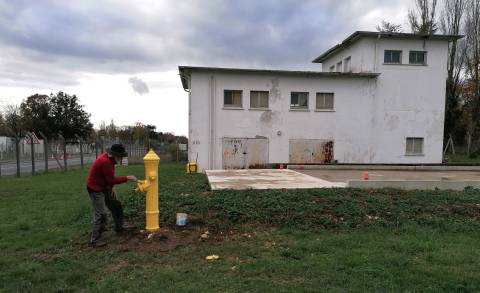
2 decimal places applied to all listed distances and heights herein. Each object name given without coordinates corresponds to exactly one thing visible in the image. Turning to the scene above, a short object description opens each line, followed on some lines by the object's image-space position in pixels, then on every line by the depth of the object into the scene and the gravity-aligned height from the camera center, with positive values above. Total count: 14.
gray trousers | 5.78 -1.26
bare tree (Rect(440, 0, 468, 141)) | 37.78 +7.26
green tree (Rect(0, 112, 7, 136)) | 54.69 +0.20
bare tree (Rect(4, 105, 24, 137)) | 56.44 +1.84
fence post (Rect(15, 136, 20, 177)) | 16.61 -0.98
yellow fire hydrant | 6.21 -0.94
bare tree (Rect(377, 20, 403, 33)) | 38.12 +11.15
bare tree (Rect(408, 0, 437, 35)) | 37.47 +11.82
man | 5.79 -0.80
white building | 22.78 +1.58
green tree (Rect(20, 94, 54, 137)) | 54.72 +2.57
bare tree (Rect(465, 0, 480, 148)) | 36.28 +7.04
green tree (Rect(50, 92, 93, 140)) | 57.47 +2.44
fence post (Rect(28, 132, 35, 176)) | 17.85 -1.12
